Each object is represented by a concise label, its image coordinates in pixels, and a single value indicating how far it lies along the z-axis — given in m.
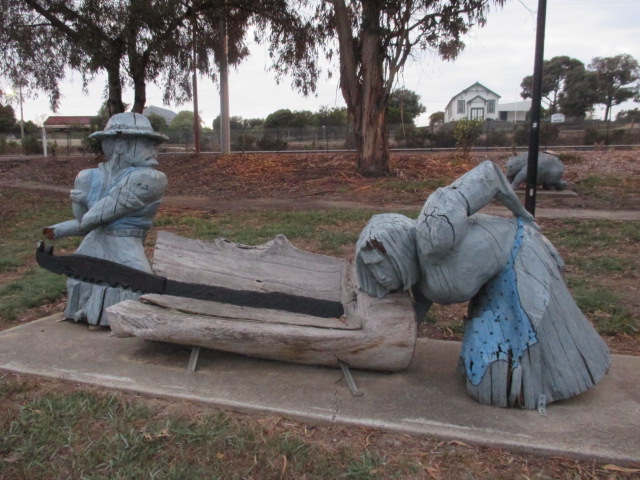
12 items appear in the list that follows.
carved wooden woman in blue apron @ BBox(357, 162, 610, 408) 2.25
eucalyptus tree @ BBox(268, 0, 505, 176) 11.93
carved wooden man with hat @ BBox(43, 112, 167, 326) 3.50
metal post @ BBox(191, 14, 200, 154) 13.91
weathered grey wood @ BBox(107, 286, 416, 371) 2.47
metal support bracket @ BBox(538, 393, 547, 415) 2.30
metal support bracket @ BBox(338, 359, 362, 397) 2.51
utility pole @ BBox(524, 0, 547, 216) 5.20
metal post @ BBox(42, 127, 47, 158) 22.44
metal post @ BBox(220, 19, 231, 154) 18.20
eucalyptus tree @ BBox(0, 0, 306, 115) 11.16
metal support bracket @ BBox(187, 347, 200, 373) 2.80
